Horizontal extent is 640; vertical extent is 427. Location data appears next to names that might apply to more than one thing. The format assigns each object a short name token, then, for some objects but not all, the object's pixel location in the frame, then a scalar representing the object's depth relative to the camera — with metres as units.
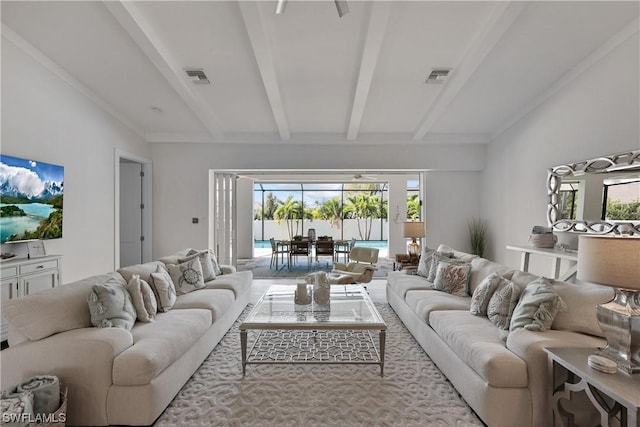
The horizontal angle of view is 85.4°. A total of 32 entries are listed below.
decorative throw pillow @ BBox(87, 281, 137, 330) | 2.41
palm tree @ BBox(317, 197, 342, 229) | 12.91
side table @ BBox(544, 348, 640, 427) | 1.52
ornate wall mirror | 3.56
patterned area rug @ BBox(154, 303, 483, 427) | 2.26
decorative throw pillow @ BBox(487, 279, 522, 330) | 2.70
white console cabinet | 3.28
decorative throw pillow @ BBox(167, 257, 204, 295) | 3.83
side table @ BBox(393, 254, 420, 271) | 5.95
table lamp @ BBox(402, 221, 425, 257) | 5.69
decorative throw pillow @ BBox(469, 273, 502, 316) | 3.01
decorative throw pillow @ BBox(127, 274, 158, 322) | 2.83
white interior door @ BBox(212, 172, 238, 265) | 7.19
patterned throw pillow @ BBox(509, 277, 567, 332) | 2.37
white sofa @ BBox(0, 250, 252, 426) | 2.09
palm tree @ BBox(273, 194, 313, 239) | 12.64
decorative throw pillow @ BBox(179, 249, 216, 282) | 4.35
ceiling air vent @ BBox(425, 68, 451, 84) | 4.24
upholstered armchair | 5.19
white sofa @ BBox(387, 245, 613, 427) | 2.08
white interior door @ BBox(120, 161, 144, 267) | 6.74
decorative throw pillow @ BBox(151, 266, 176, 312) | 3.20
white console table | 3.92
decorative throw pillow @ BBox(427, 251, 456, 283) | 4.32
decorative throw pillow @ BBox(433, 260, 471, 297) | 3.81
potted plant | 6.84
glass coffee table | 2.90
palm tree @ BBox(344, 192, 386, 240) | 12.84
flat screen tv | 3.50
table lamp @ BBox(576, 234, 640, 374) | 1.71
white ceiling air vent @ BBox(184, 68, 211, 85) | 4.27
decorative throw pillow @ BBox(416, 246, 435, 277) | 4.70
